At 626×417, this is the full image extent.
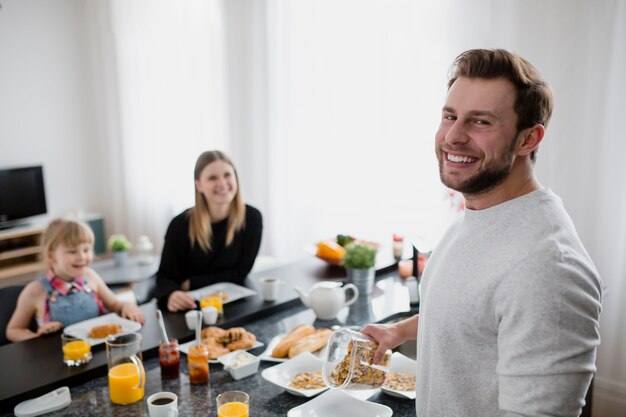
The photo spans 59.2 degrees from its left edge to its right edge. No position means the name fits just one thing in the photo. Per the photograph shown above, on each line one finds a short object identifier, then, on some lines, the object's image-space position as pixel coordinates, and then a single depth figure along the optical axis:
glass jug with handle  1.49
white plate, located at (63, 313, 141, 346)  1.87
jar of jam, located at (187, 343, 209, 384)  1.59
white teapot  2.05
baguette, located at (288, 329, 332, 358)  1.73
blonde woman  2.60
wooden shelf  4.85
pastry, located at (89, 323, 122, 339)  1.86
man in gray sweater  0.93
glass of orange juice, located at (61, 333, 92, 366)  1.66
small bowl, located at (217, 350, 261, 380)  1.61
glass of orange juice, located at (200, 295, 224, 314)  2.05
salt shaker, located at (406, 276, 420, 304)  2.23
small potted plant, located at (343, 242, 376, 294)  2.39
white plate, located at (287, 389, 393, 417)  1.39
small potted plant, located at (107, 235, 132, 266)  4.11
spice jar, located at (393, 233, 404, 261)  2.87
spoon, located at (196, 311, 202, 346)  1.63
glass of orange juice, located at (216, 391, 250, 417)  1.33
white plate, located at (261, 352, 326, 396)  1.56
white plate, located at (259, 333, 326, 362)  1.73
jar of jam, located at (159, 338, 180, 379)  1.61
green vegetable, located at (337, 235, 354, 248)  2.85
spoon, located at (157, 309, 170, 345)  1.62
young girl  2.20
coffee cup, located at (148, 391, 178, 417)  1.35
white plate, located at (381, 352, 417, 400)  1.64
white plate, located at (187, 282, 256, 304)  2.27
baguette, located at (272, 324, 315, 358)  1.75
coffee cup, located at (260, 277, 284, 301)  2.20
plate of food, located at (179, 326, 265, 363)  1.78
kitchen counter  1.48
